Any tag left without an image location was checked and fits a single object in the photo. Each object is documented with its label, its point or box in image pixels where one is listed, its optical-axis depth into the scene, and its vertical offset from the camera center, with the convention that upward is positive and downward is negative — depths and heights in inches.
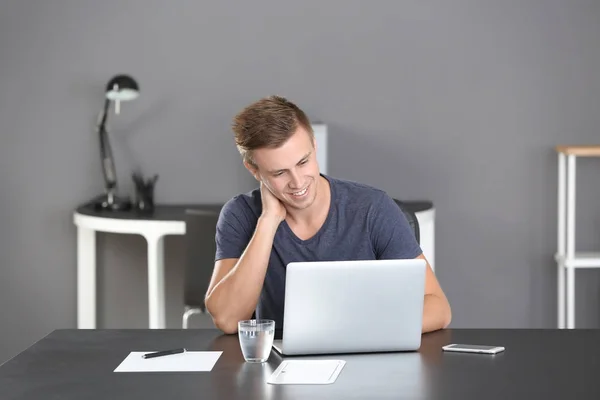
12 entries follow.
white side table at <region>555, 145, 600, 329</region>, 228.9 -9.8
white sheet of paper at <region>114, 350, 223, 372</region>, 137.9 -15.8
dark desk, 129.8 -15.9
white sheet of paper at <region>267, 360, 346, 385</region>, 133.2 -15.8
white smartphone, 141.9 -15.0
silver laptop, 140.7 -11.2
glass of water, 139.5 -13.8
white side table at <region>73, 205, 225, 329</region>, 222.1 -10.4
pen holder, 238.7 -2.3
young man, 154.9 -4.8
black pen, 142.0 -15.4
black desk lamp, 231.0 +7.3
